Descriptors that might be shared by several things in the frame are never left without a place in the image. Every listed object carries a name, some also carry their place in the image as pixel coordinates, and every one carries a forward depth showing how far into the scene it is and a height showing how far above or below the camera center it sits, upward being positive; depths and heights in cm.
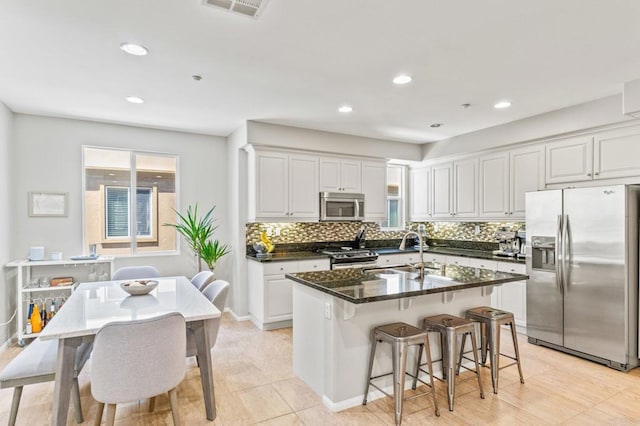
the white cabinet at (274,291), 449 -101
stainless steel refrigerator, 335 -61
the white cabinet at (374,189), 553 +35
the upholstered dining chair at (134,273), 384 -66
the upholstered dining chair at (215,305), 269 -76
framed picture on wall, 429 +10
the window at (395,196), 631 +27
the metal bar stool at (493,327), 291 -97
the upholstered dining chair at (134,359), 193 -82
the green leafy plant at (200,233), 486 -30
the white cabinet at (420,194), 594 +29
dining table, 205 -69
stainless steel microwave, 511 +7
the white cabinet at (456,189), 518 +34
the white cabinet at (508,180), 439 +41
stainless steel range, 484 -64
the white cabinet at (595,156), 351 +58
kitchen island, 264 -82
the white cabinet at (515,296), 423 -103
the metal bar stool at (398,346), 245 -95
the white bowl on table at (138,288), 292 -62
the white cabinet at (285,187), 470 +34
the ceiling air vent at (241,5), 203 +119
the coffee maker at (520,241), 463 -40
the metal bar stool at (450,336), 265 -96
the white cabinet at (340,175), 515 +54
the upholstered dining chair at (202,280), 345 -67
